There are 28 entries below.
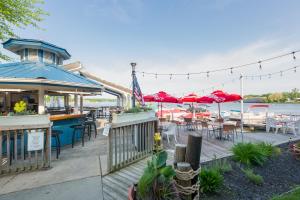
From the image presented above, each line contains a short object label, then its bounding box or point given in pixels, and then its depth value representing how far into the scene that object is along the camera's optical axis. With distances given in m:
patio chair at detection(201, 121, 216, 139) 6.48
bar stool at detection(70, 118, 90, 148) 5.03
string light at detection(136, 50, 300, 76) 6.02
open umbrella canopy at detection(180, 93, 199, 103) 8.01
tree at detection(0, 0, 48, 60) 6.38
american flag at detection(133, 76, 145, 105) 4.98
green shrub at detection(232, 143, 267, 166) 3.61
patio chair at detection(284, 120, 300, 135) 7.37
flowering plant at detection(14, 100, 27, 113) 3.13
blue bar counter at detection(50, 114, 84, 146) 4.97
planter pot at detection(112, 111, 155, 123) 3.18
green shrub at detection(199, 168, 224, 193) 2.51
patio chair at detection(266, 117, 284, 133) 8.03
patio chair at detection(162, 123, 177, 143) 5.61
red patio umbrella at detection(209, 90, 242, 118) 6.56
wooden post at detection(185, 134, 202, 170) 2.16
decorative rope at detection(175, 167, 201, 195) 2.03
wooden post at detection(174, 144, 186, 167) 2.26
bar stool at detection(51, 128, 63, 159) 4.01
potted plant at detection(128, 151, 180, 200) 1.88
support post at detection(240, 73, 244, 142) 8.38
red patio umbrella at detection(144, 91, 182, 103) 6.88
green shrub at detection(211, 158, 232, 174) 3.14
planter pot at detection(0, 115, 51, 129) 2.99
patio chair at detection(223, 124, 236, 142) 5.70
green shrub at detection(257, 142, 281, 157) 4.03
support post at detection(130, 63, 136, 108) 5.09
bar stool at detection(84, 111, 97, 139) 5.85
